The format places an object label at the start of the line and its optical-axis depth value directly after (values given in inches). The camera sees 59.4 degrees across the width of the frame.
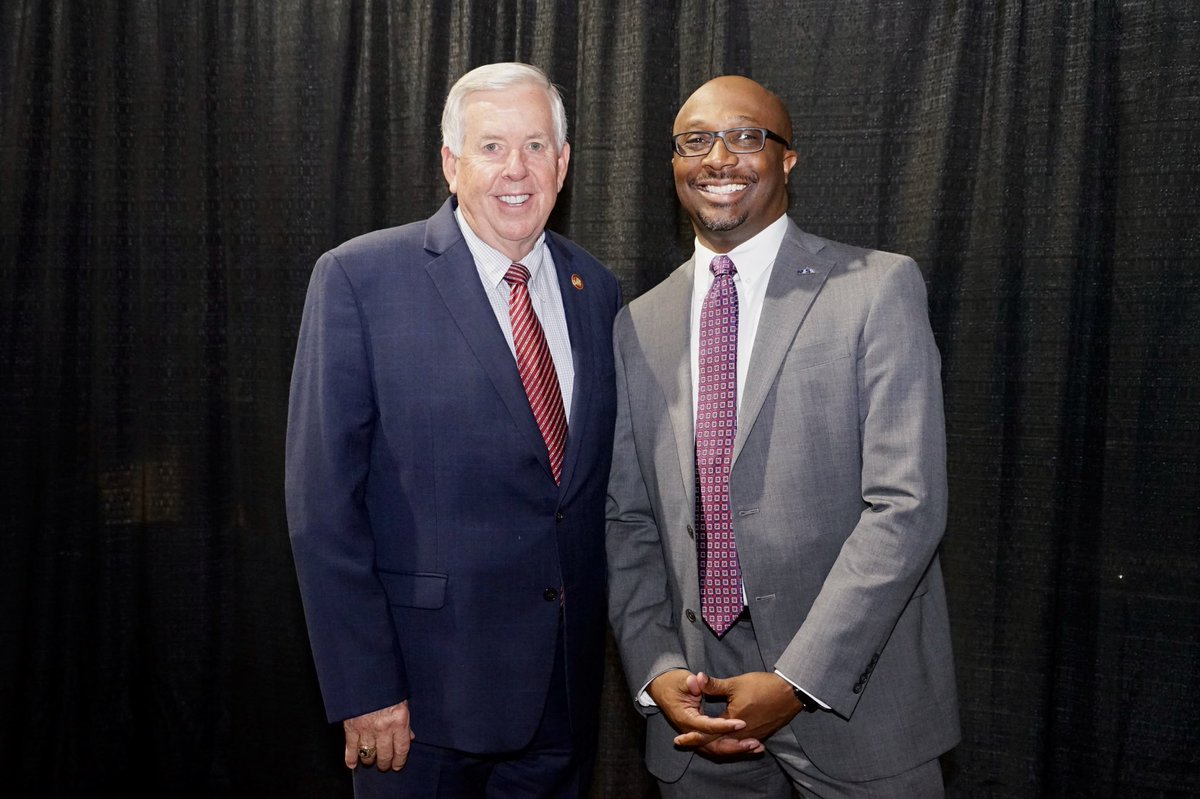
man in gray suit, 65.5
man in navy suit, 66.6
